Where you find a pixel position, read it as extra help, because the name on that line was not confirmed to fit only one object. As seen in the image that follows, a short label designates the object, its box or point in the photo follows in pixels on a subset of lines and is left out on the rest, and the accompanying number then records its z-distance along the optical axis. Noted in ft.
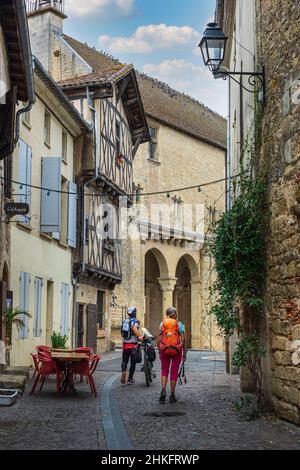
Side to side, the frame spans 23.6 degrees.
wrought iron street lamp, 34.55
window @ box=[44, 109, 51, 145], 62.72
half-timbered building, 72.84
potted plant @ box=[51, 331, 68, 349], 58.64
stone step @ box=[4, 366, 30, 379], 43.16
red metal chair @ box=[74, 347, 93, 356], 37.28
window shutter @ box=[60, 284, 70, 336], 66.85
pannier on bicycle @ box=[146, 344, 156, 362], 44.70
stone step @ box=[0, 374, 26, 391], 37.35
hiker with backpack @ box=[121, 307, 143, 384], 44.80
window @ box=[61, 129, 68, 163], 68.12
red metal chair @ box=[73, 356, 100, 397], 37.35
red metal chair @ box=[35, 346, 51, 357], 37.26
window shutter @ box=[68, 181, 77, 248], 67.97
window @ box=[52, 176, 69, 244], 67.92
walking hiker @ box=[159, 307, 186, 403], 35.06
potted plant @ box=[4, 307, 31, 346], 45.52
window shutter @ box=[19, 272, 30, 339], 53.06
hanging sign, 44.50
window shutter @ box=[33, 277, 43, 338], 57.86
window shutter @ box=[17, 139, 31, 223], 51.36
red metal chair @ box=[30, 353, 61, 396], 37.10
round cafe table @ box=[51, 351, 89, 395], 36.22
